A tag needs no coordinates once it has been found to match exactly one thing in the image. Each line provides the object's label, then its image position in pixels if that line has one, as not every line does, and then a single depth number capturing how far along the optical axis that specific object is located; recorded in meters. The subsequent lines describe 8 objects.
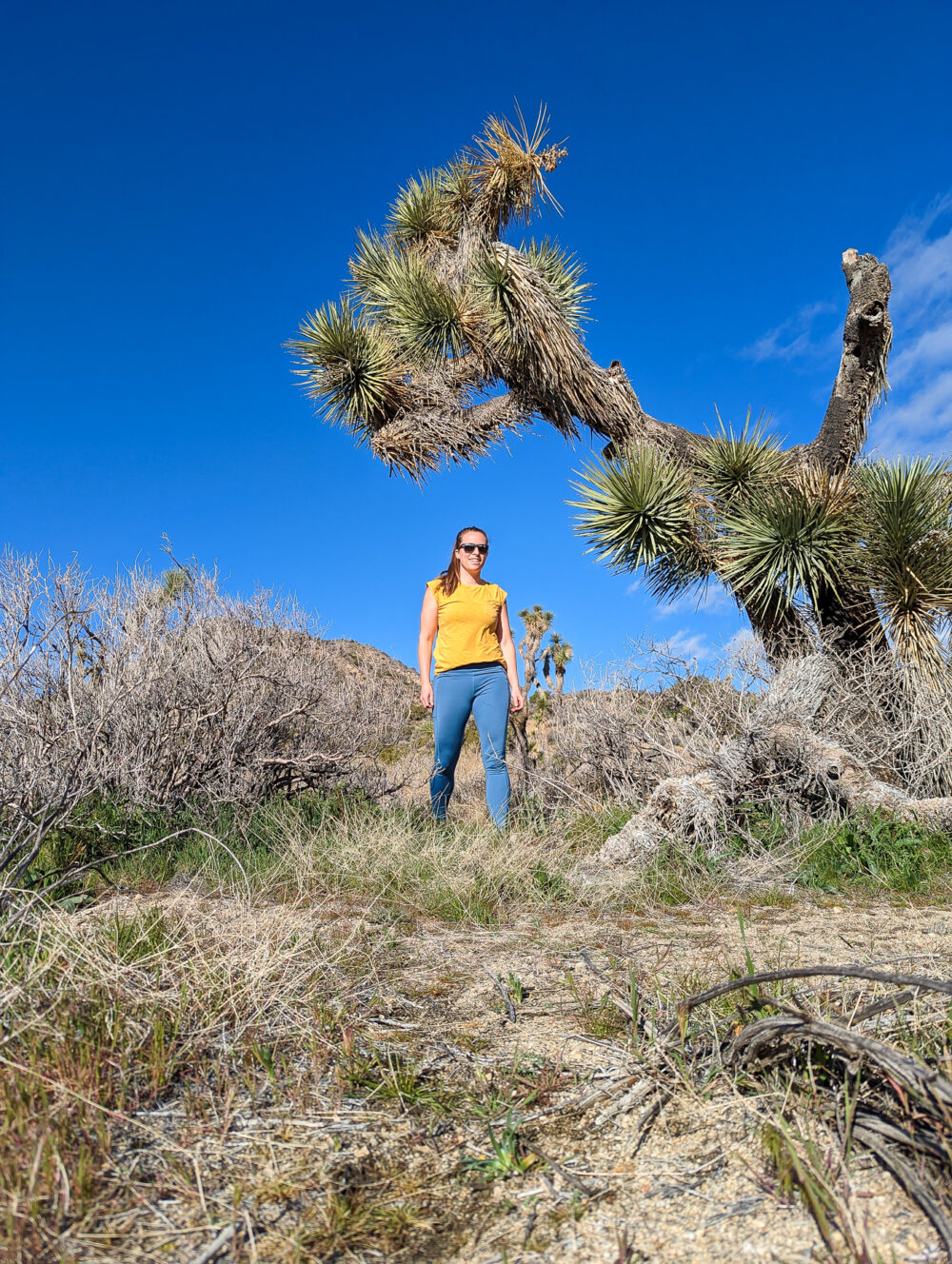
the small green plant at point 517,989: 2.59
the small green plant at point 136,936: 2.35
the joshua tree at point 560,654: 17.55
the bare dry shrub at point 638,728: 6.34
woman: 5.91
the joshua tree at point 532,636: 13.16
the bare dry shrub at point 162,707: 5.18
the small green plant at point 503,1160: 1.63
